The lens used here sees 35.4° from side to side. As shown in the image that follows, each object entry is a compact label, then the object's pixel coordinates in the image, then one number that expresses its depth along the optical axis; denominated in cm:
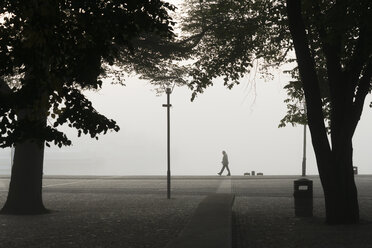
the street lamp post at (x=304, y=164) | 3754
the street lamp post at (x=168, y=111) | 2067
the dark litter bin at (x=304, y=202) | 1509
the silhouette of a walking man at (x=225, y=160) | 4042
